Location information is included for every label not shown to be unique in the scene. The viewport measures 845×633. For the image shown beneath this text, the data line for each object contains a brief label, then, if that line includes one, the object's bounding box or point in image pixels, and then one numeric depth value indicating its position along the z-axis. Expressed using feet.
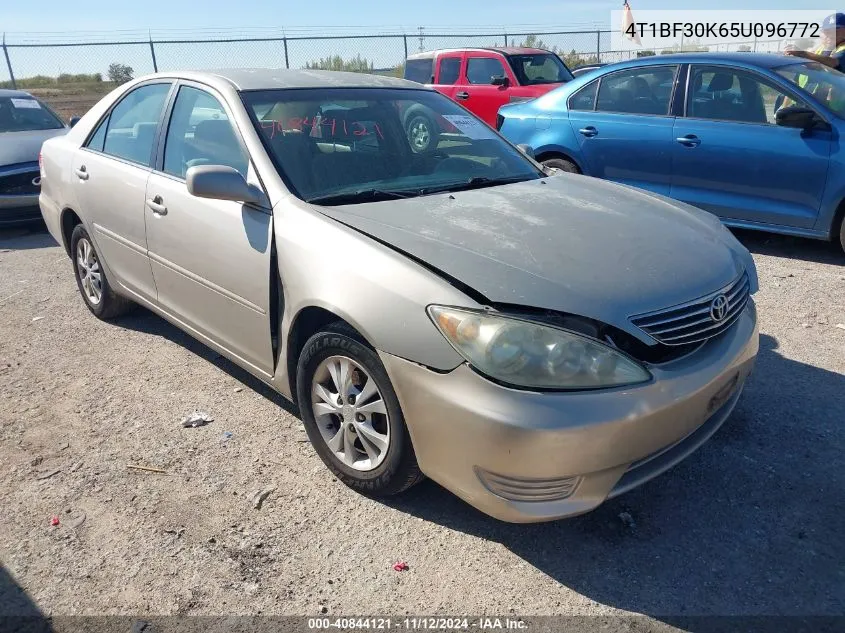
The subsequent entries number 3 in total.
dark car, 26.86
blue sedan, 18.67
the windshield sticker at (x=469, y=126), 13.55
